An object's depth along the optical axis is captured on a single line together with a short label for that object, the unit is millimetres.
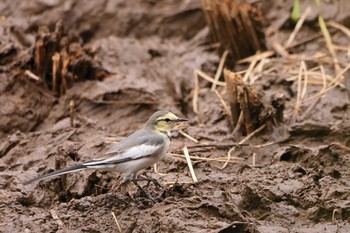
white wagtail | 12469
